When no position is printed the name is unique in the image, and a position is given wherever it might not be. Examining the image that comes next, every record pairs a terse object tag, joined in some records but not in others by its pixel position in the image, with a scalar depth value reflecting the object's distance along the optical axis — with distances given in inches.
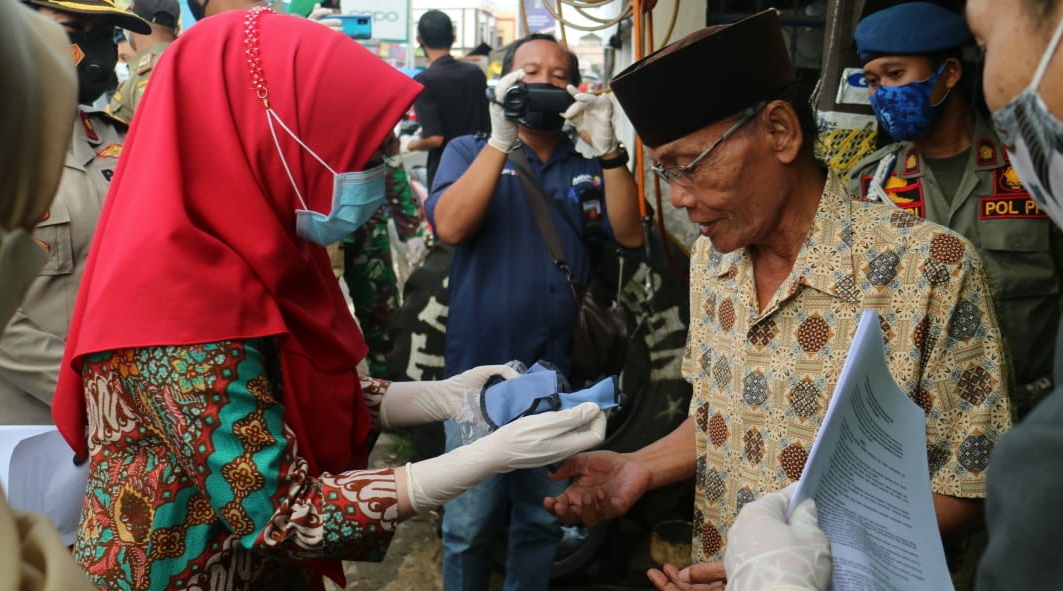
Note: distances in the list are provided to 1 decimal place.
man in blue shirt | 122.7
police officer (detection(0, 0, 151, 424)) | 100.7
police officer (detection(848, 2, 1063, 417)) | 113.7
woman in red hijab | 60.1
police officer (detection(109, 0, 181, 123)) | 166.1
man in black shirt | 247.1
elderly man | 63.2
